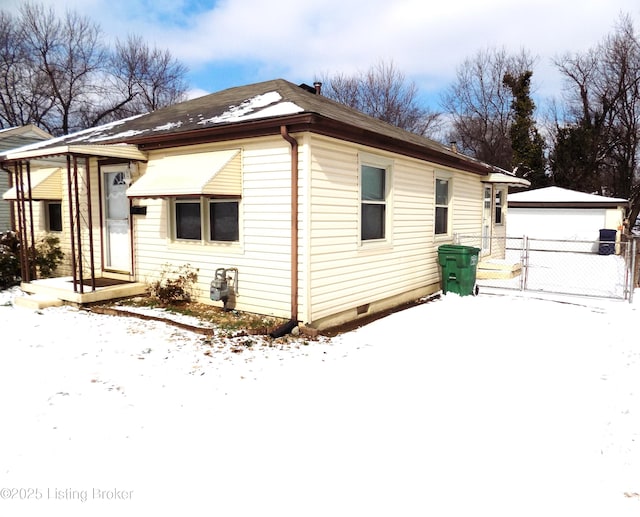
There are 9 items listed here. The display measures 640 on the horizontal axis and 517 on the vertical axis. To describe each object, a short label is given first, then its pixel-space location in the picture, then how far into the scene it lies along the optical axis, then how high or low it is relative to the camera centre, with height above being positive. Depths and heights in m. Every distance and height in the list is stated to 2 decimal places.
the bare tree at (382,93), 34.25 +10.72
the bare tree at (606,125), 29.31 +7.12
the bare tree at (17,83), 26.14 +8.93
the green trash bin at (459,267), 9.28 -0.89
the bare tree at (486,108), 33.94 +9.79
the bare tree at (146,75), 31.25 +11.31
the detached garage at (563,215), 20.33 +0.59
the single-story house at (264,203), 6.17 +0.40
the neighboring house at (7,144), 15.48 +3.01
